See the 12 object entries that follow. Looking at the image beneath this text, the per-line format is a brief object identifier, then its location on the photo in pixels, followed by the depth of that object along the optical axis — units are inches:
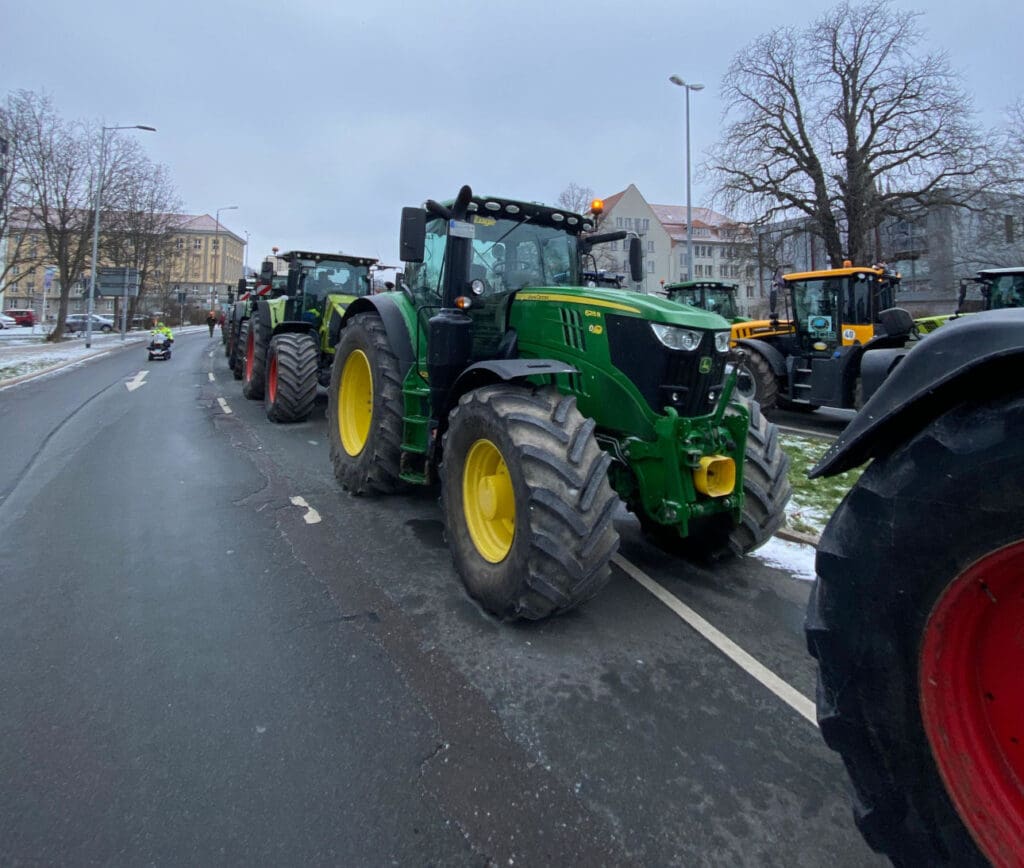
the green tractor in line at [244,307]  528.7
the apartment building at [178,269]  1103.6
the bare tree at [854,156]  880.9
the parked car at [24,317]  1918.3
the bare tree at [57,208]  1026.1
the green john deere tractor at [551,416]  125.3
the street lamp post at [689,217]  751.7
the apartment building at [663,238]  2664.9
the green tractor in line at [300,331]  377.7
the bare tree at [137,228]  1207.6
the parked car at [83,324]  1699.1
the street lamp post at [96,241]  1079.0
